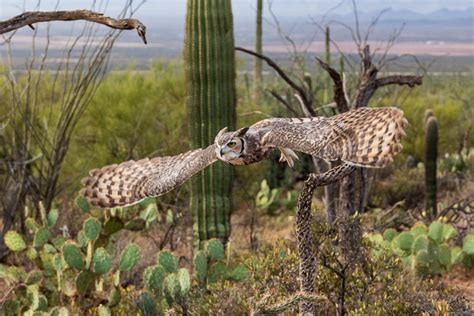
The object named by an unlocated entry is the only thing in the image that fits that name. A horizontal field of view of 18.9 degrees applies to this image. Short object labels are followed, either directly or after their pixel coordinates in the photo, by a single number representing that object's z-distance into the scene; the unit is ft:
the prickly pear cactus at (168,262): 33.77
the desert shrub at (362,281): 27.69
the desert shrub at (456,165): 63.98
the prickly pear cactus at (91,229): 35.71
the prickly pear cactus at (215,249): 35.34
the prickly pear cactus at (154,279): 32.50
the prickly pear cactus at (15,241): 37.95
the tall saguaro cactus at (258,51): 87.74
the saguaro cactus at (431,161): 50.83
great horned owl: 18.84
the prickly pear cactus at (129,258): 34.05
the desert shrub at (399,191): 58.41
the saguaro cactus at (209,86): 39.27
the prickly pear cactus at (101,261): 33.71
